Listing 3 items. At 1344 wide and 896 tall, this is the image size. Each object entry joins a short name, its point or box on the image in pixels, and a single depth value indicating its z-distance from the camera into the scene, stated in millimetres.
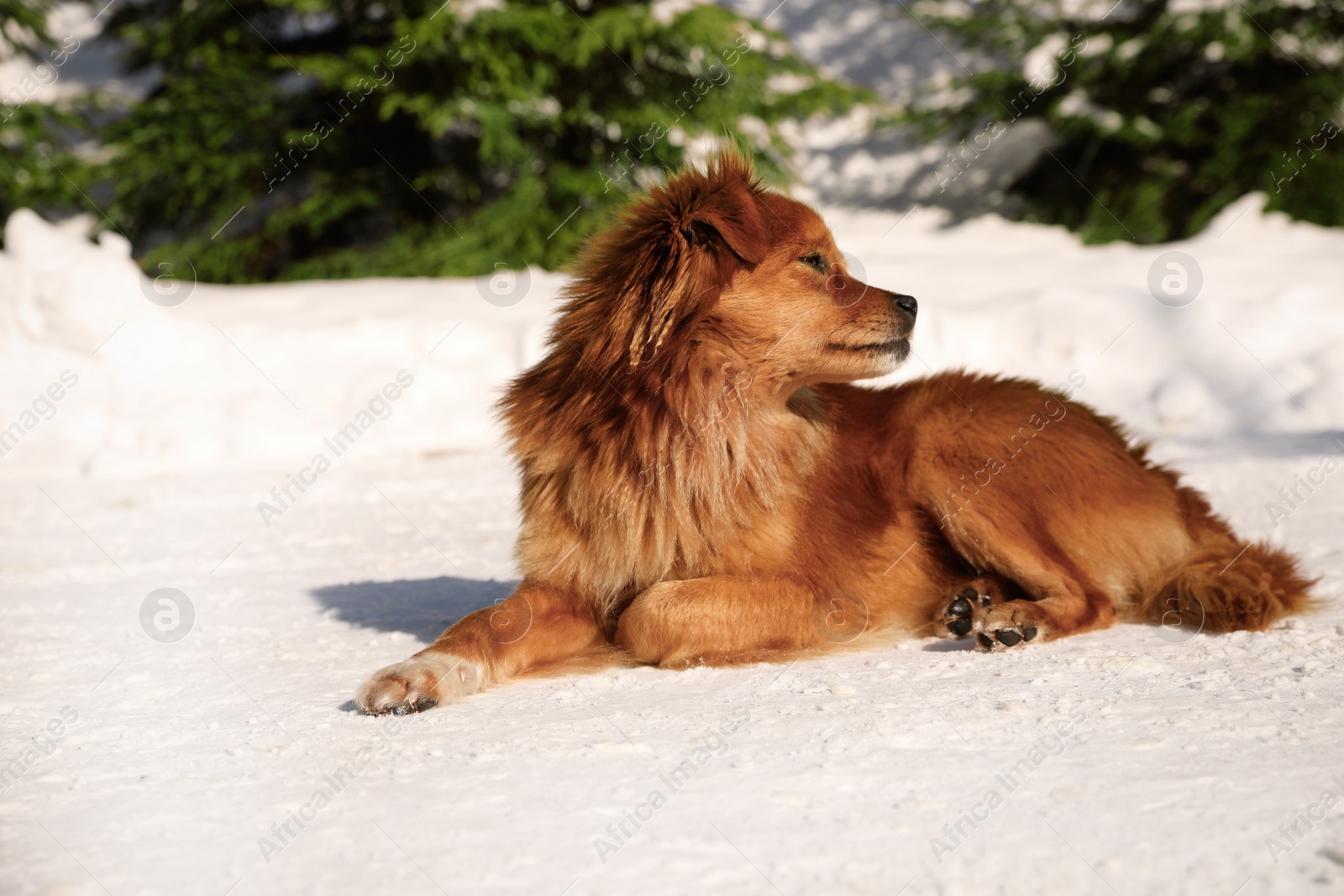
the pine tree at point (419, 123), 11812
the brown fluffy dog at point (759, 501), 3686
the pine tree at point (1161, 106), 12094
